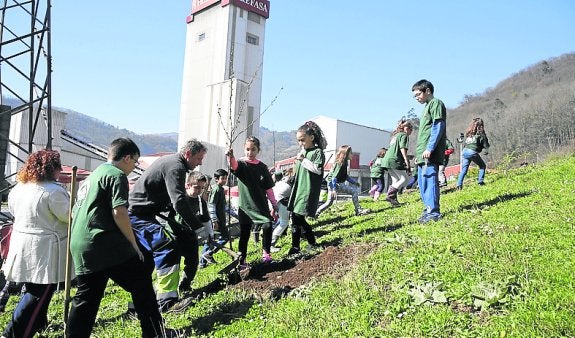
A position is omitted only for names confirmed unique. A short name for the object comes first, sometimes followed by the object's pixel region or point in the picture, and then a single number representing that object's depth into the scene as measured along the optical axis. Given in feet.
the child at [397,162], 31.14
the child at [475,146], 31.53
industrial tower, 161.48
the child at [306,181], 19.30
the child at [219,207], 26.32
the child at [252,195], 18.99
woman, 12.96
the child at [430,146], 19.61
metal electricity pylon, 30.35
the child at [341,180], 30.83
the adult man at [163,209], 14.37
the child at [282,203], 23.88
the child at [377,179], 39.42
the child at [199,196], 22.76
